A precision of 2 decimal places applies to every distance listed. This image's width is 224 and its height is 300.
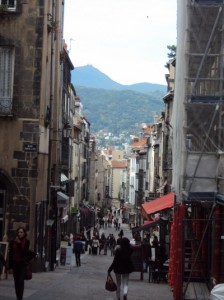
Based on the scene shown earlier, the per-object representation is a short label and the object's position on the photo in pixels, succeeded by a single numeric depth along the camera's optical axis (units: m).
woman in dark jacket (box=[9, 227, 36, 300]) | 14.36
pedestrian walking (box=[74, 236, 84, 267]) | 35.62
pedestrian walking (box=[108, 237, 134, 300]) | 15.66
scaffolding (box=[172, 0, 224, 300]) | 16.23
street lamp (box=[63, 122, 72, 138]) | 48.03
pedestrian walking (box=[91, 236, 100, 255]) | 50.16
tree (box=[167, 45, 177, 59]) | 51.47
